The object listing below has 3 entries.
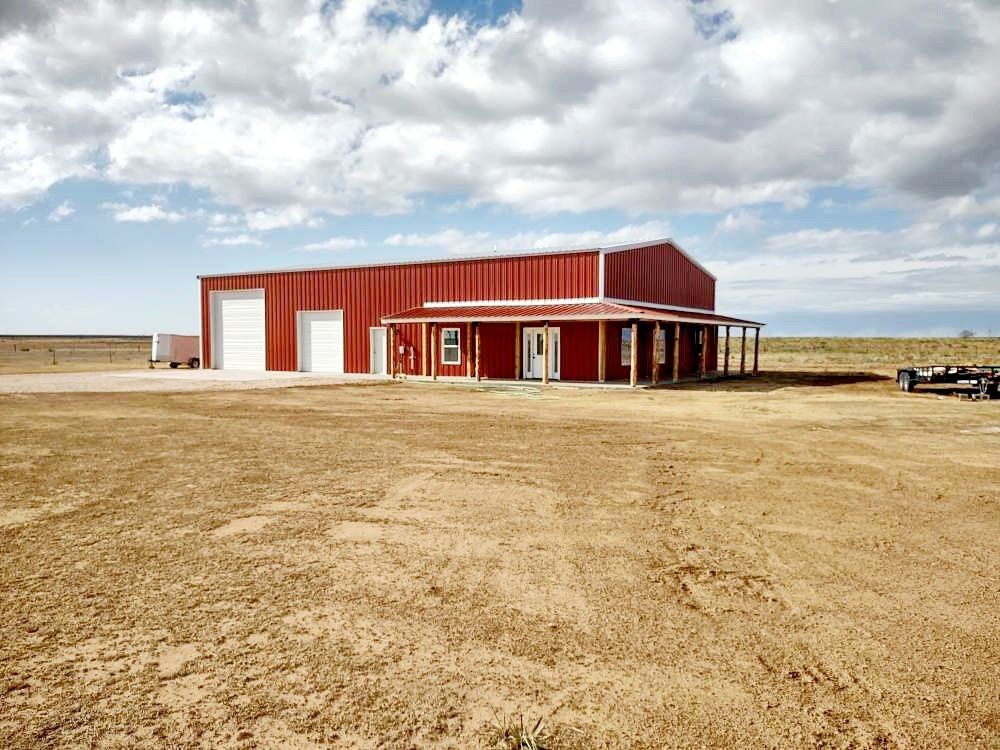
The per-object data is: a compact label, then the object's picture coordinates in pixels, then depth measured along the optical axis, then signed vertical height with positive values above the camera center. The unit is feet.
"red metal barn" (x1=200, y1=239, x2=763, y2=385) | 85.10 +4.88
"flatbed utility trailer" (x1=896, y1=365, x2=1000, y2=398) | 67.00 -2.53
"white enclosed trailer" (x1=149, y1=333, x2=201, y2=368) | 127.54 +0.01
